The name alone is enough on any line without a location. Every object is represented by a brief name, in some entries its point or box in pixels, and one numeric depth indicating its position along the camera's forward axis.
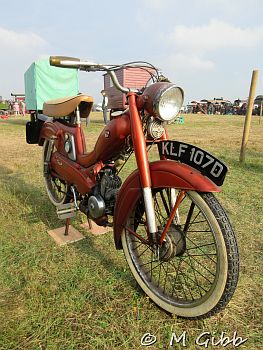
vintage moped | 1.51
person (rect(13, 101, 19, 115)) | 26.05
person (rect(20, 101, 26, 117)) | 26.77
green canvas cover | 11.48
